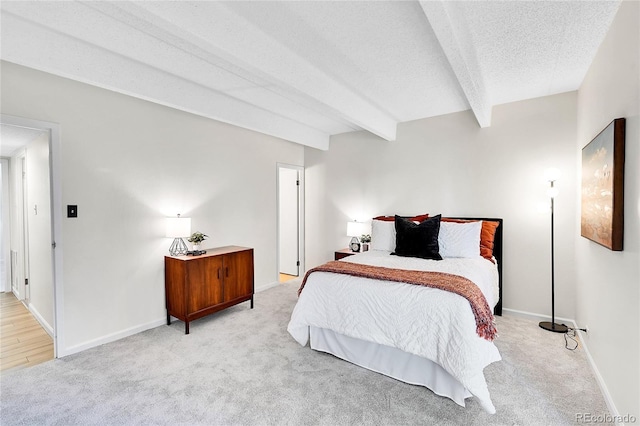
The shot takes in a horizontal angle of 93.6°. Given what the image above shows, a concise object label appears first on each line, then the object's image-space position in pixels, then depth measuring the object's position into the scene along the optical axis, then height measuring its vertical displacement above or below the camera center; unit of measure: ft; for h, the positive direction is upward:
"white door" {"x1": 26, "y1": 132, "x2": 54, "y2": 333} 10.07 -0.84
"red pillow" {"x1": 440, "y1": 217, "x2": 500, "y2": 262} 11.27 -1.19
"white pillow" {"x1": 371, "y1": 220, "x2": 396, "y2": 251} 12.14 -1.14
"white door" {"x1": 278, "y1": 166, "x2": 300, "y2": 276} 17.95 -0.77
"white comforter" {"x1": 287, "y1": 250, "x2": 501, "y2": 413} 6.27 -2.69
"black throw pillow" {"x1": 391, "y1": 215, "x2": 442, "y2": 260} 10.65 -1.17
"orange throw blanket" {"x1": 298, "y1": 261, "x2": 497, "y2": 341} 6.65 -1.85
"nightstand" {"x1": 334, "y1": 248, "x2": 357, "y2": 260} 13.96 -2.16
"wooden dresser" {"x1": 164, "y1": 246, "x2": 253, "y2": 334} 10.34 -2.76
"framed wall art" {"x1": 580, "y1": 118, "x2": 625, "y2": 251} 5.76 +0.42
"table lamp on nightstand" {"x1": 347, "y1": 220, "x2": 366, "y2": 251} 14.83 -1.22
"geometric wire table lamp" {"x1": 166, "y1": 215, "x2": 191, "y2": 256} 10.77 -0.69
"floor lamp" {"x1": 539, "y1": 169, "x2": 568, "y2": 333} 10.09 -2.72
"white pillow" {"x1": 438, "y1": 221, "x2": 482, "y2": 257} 10.73 -1.18
